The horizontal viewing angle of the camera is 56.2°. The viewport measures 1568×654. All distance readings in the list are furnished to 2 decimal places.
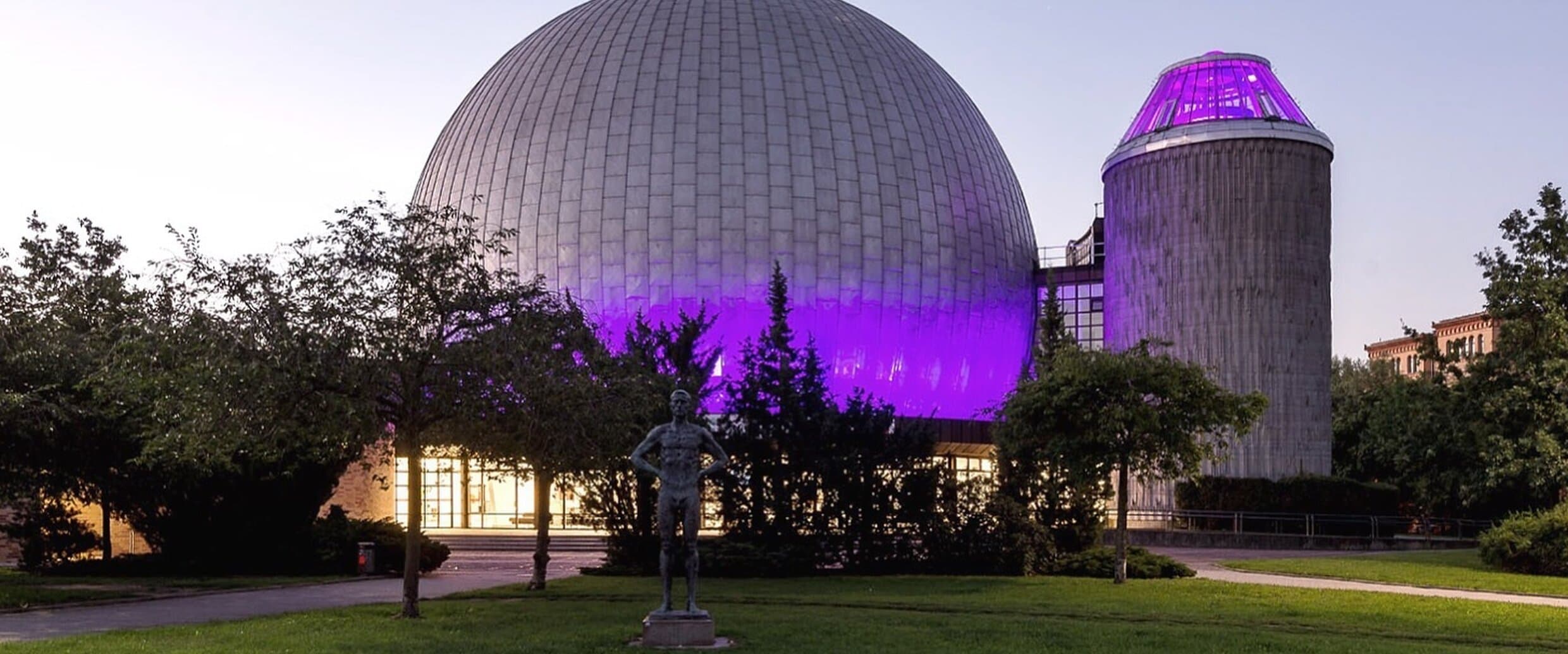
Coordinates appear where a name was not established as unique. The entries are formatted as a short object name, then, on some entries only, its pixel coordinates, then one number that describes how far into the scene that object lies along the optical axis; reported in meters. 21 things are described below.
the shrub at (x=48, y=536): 32.50
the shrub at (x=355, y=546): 31.39
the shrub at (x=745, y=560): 29.97
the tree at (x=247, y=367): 19.38
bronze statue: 17.70
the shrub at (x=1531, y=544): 30.45
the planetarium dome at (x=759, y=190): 51.94
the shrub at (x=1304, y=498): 47.19
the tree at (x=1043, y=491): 29.67
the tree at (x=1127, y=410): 28.17
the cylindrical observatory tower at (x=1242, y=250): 50.91
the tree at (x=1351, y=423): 61.53
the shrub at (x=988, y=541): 30.52
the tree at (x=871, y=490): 31.38
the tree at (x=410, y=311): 20.23
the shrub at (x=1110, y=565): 29.50
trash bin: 30.80
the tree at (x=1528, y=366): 32.50
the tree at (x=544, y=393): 20.62
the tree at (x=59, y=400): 23.78
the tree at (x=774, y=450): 31.38
